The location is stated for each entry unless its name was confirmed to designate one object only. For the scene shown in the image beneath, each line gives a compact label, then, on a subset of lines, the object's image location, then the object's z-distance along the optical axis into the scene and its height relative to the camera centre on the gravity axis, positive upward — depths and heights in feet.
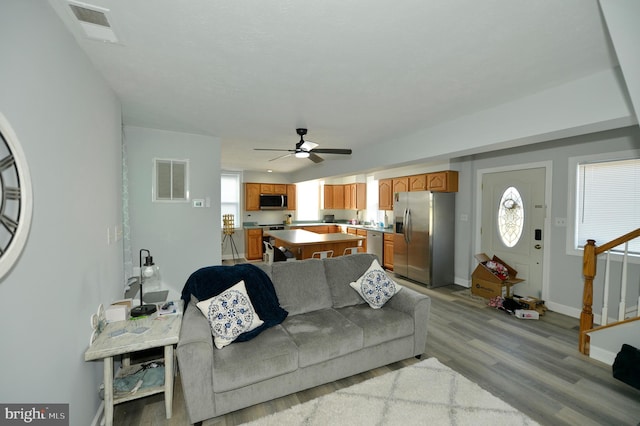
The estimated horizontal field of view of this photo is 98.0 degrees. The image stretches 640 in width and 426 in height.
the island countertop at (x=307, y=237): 16.22 -1.96
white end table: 5.89 -3.03
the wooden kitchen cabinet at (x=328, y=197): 28.78 +1.06
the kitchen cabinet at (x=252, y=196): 26.25 +0.94
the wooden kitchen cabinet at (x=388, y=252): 20.86 -3.32
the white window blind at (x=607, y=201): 10.96 +0.44
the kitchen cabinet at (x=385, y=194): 21.18 +1.10
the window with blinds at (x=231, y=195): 25.99 +1.02
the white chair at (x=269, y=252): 19.78 -3.30
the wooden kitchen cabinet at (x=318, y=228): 27.48 -2.09
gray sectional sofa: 6.33 -3.58
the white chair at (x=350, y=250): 18.15 -2.81
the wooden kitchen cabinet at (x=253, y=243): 25.64 -3.43
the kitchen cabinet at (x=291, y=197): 28.02 +0.98
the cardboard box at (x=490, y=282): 13.84 -3.67
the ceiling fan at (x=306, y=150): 11.84 +2.48
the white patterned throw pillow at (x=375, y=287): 9.57 -2.79
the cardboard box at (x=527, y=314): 12.14 -4.56
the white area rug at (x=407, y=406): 6.50 -4.94
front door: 13.75 -0.61
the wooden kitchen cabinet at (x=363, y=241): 23.66 -2.85
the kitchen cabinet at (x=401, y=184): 19.58 +1.73
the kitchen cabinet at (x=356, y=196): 26.37 +1.11
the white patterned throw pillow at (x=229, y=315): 7.11 -2.89
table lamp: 7.44 -2.06
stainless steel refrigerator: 16.75 -1.75
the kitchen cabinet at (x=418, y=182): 18.12 +1.74
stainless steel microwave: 26.45 +0.43
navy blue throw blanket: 8.11 -2.45
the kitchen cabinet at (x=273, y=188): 26.82 +1.77
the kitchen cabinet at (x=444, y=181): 16.88 +1.72
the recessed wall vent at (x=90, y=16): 4.90 +3.42
